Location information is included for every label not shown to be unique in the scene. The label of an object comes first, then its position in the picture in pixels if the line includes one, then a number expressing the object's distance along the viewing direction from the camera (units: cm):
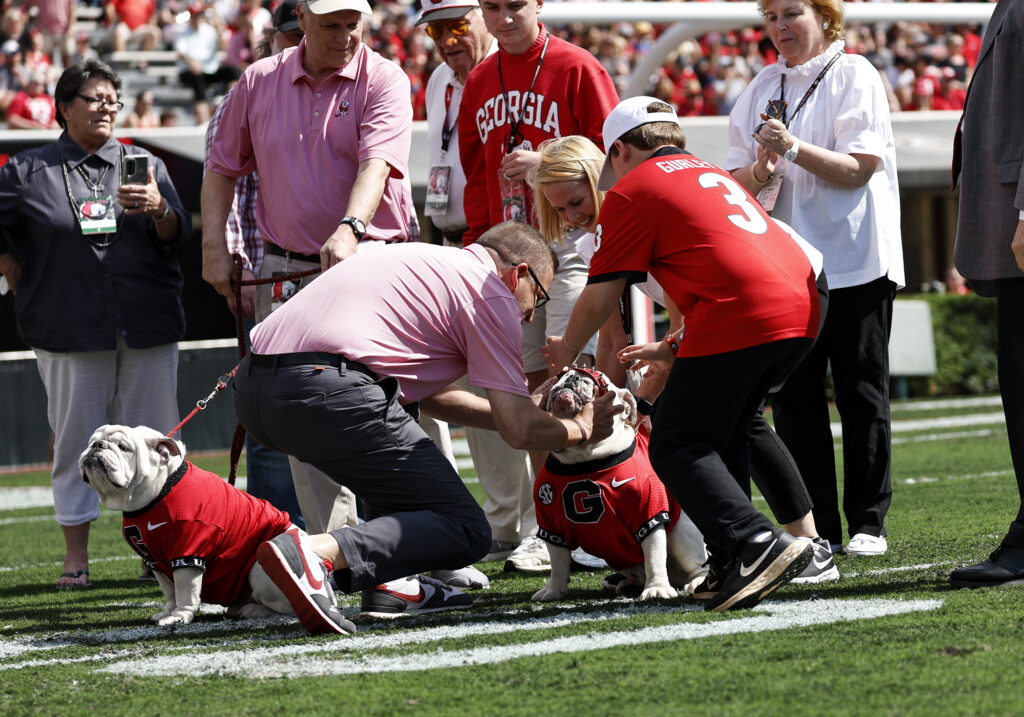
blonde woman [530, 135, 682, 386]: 1050
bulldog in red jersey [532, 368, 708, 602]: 962
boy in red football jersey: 862
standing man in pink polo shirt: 1121
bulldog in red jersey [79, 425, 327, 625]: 932
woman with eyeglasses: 1252
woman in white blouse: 1109
